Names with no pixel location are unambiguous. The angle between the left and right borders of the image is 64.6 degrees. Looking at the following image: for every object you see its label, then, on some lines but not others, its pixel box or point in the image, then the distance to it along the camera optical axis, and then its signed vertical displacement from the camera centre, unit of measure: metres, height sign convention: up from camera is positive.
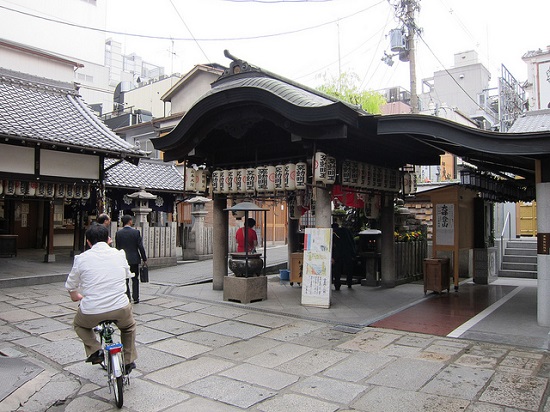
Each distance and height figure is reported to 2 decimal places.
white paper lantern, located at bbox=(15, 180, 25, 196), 13.24 +1.04
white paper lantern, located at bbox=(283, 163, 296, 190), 9.71 +1.06
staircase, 14.67 -1.22
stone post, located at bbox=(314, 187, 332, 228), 9.60 +0.36
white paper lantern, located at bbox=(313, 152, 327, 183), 9.09 +1.20
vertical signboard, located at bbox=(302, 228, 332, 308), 9.39 -0.95
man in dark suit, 9.73 -0.43
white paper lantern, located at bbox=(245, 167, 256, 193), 10.66 +1.08
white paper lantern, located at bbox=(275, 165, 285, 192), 9.97 +1.06
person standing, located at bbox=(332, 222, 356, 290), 11.55 -0.70
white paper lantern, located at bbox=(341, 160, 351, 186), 9.90 +1.16
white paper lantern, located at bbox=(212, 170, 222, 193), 11.52 +1.13
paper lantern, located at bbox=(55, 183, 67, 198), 14.18 +1.06
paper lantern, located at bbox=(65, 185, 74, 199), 14.42 +1.02
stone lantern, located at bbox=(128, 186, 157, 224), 16.59 +0.66
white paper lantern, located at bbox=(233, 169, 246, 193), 10.89 +1.08
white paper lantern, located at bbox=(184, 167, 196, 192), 12.05 +1.20
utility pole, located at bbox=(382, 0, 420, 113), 19.98 +8.91
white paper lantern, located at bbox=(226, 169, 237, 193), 11.09 +1.10
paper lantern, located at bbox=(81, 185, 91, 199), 14.87 +1.08
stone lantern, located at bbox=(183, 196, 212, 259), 18.84 -0.47
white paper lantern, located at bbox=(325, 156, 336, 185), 9.26 +1.14
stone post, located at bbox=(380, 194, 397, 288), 12.37 -0.53
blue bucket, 14.11 -1.66
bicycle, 4.67 -1.52
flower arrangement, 14.09 -0.39
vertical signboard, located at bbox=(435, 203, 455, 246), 11.64 +0.02
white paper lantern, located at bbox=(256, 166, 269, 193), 10.34 +1.09
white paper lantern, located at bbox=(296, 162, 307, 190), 9.56 +1.08
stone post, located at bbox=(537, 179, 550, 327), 7.66 -0.51
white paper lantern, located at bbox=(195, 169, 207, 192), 12.02 +1.17
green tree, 26.05 +8.00
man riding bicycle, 4.86 -0.79
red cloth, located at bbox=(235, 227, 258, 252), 11.73 -0.44
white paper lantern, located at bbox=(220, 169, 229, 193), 11.27 +1.09
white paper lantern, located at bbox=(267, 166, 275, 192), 10.17 +1.07
